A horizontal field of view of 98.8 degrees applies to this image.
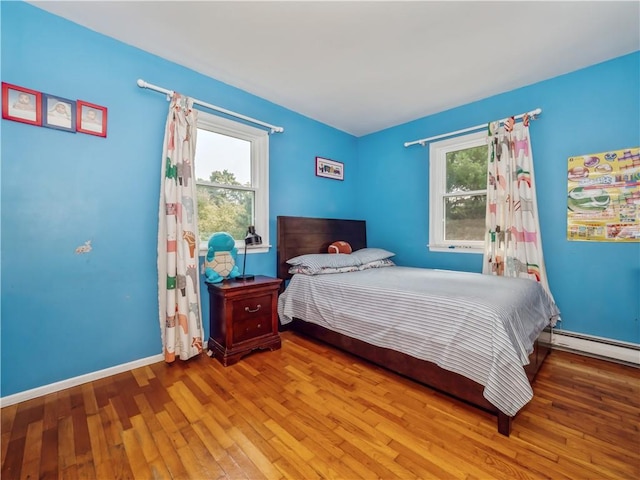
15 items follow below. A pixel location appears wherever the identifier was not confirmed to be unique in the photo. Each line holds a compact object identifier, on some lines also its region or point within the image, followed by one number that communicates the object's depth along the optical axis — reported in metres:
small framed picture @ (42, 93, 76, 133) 1.74
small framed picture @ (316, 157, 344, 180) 3.46
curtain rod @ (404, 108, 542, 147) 2.51
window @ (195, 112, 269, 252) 2.52
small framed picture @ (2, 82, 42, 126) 1.62
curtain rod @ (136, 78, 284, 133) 2.05
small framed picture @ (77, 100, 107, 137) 1.85
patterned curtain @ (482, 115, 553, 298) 2.50
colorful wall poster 2.16
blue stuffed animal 2.30
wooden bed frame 1.57
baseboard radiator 2.13
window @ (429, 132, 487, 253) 2.99
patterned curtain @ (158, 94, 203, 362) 2.08
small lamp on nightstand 2.54
